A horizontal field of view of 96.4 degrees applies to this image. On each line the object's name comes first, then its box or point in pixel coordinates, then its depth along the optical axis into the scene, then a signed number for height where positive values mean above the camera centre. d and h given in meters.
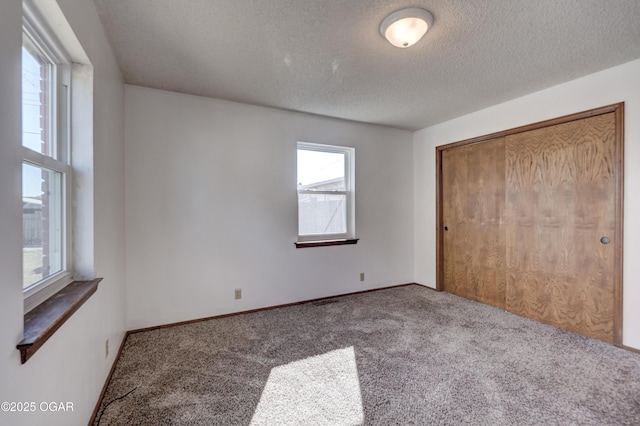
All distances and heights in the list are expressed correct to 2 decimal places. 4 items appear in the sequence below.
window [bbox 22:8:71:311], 1.19 +0.22
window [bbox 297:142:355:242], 3.65 +0.26
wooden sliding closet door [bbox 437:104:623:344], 2.52 -0.10
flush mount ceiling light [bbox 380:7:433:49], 1.75 +1.19
